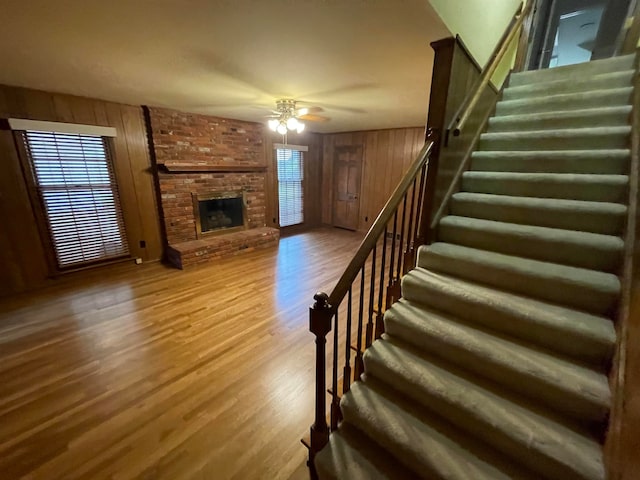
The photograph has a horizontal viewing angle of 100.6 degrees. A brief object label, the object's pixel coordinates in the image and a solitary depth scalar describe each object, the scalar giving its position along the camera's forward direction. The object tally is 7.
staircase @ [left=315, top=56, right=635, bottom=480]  1.13
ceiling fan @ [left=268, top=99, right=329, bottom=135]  3.30
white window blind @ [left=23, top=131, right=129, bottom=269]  3.23
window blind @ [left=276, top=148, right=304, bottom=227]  6.04
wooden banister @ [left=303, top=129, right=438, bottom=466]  1.25
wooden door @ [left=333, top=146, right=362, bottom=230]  6.37
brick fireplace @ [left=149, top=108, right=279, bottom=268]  4.13
